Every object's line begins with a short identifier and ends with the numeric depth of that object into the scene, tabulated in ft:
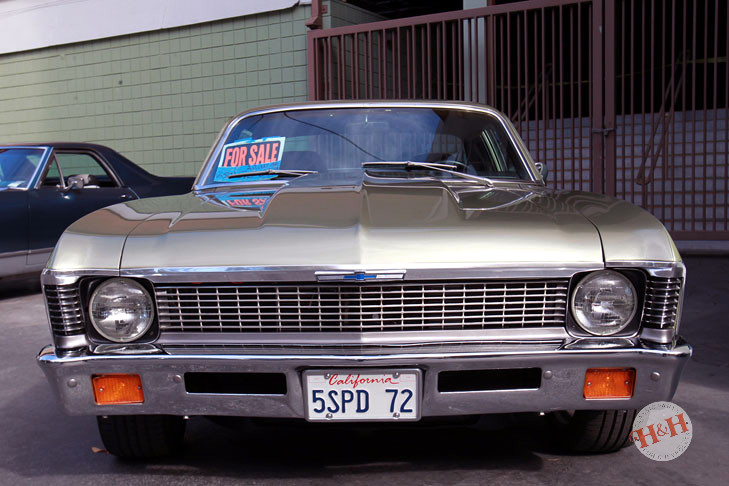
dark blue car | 21.83
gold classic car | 7.29
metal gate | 27.43
